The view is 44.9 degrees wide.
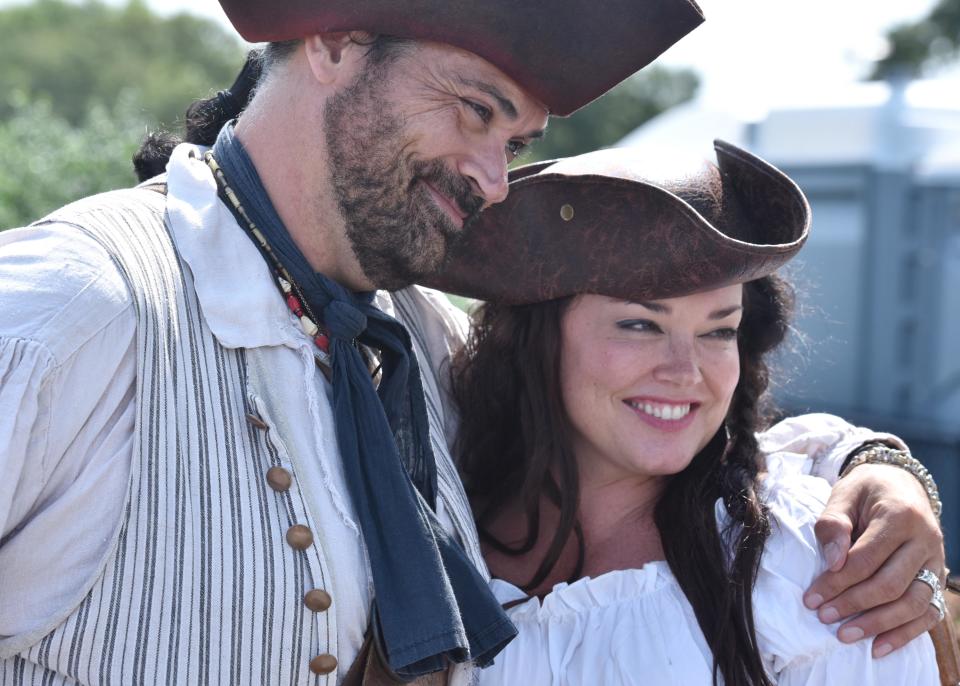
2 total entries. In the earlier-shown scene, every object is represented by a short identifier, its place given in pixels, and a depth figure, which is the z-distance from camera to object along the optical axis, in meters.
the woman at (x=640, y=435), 2.35
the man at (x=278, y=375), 1.73
